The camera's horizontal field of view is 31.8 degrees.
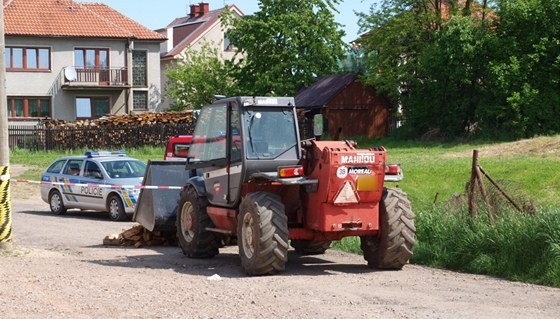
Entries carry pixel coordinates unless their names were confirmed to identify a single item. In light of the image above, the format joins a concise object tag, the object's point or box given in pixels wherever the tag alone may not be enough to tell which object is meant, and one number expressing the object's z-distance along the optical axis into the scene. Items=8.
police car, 23.45
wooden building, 54.62
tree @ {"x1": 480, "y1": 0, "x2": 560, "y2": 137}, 44.34
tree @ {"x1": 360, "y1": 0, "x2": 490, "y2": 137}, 47.47
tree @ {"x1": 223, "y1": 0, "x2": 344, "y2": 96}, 59.41
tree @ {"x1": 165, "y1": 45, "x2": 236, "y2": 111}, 69.44
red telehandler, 13.23
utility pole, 16.12
